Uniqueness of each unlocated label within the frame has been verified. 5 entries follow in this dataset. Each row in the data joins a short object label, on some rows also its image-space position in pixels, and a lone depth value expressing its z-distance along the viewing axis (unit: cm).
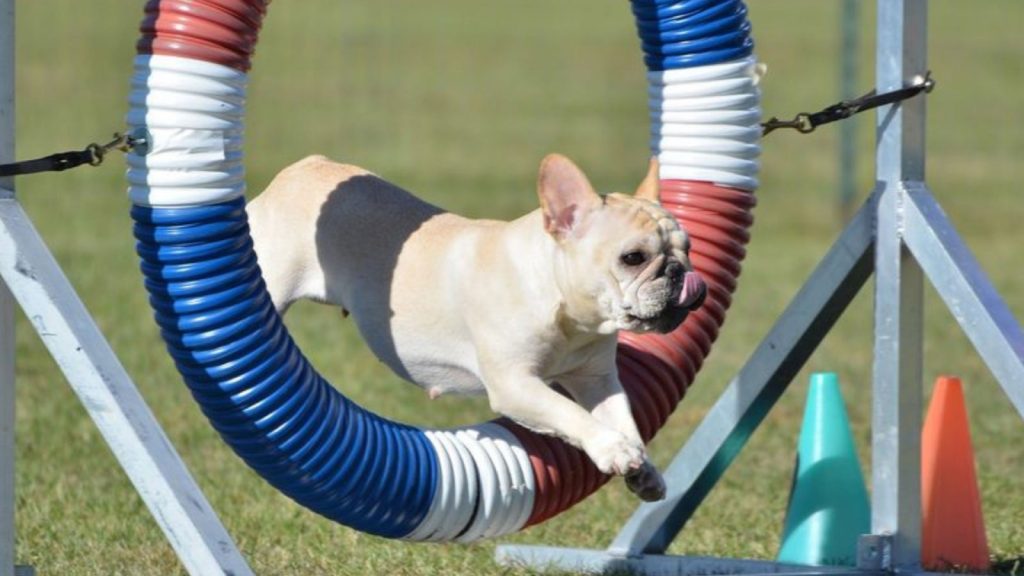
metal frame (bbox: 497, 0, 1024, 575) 841
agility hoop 734
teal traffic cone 994
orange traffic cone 973
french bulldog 729
